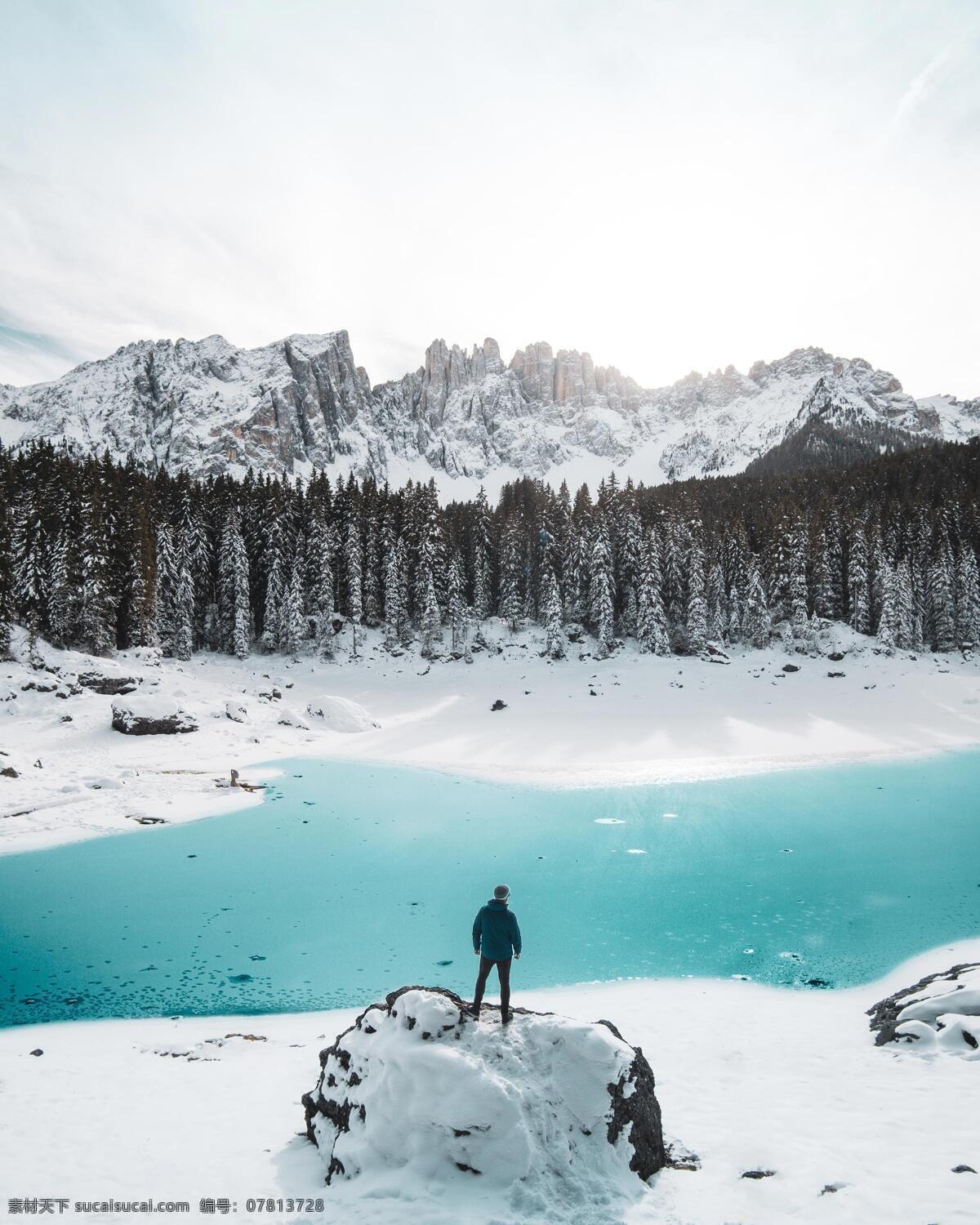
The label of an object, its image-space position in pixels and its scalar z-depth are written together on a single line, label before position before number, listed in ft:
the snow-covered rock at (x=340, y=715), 146.82
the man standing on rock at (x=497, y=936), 29.40
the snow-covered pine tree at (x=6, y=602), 129.08
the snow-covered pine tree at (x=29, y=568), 141.90
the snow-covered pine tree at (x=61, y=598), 144.56
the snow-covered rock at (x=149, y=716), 114.11
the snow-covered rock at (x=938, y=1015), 32.53
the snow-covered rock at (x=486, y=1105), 21.94
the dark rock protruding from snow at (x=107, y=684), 127.65
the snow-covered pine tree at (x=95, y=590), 145.28
